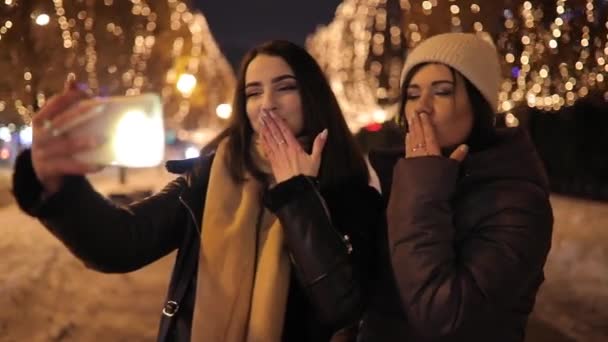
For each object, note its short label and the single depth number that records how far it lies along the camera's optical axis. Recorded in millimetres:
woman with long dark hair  1784
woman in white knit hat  1726
